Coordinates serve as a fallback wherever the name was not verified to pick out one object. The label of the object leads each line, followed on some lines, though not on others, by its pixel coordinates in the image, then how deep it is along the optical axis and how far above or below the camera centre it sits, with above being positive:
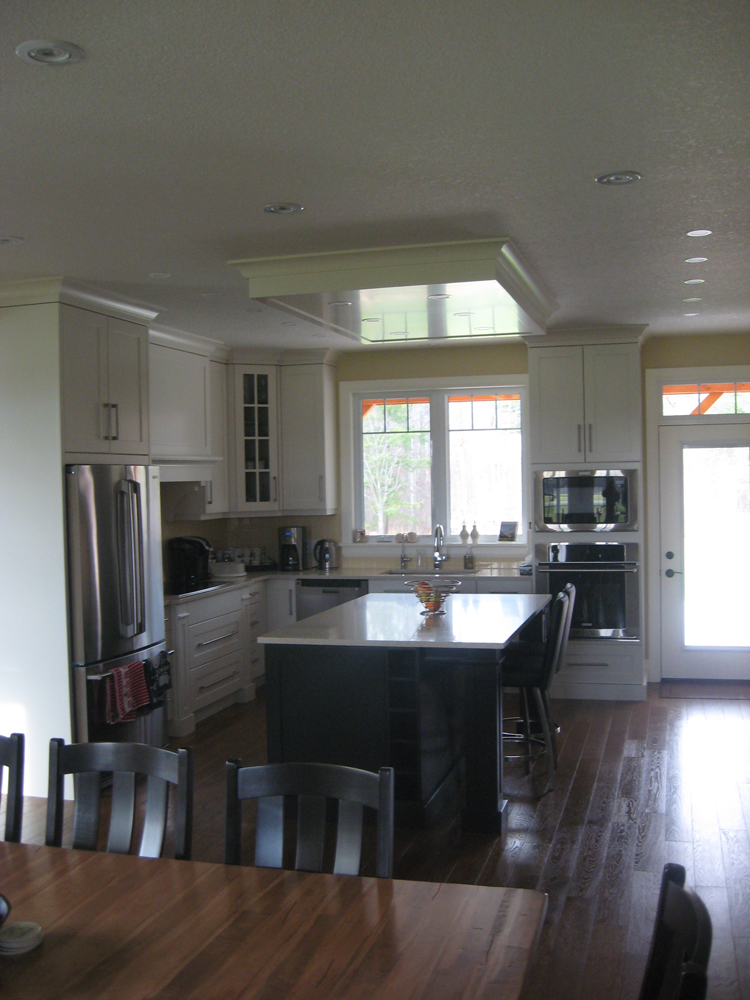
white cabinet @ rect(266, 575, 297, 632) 7.04 -0.76
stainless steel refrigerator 4.62 -0.40
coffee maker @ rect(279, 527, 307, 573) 7.34 -0.37
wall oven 6.47 -0.60
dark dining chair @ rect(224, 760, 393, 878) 2.05 -0.72
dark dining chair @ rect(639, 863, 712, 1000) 1.12 -0.60
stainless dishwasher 6.85 -0.69
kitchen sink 6.79 -0.54
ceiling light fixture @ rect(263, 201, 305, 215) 3.34 +1.09
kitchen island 4.05 -0.92
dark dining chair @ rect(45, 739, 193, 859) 2.22 -0.72
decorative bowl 4.66 -0.49
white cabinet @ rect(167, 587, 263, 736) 5.79 -1.01
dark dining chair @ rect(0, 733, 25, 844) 2.37 -0.70
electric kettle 7.37 -0.42
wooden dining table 1.57 -0.82
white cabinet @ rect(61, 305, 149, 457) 4.61 +0.65
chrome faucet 7.08 -0.36
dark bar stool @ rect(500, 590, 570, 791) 4.64 -0.87
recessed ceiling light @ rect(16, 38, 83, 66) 2.12 +1.07
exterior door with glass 6.84 -0.44
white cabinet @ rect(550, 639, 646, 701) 6.46 -1.25
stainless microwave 6.50 -0.03
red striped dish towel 4.70 -0.97
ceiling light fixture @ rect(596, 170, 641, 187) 3.07 +1.08
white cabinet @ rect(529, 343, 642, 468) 6.46 +0.65
